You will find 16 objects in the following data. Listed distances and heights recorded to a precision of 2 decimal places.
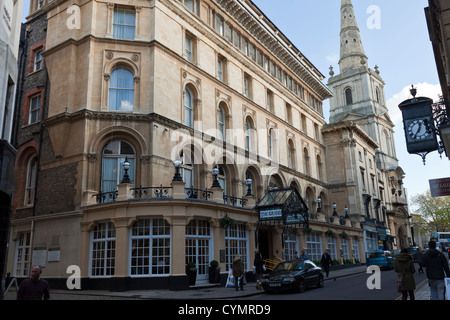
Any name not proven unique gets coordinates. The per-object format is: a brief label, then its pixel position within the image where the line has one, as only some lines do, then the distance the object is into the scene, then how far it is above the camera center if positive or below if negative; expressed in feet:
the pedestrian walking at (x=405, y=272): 36.35 -1.88
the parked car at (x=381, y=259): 105.19 -2.02
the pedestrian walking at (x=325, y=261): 85.35 -1.54
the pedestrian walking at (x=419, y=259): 74.41 -1.45
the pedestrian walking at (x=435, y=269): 33.52 -1.56
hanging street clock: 35.27 +11.07
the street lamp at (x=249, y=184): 83.98 +14.77
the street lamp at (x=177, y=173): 64.49 +13.78
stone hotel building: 64.03 +22.97
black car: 55.42 -3.12
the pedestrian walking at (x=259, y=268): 62.54 -1.88
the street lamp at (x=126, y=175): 64.26 +13.62
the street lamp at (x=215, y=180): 71.21 +13.83
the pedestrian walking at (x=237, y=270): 59.36 -1.96
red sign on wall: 38.26 +6.07
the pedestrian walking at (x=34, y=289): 26.55 -1.68
